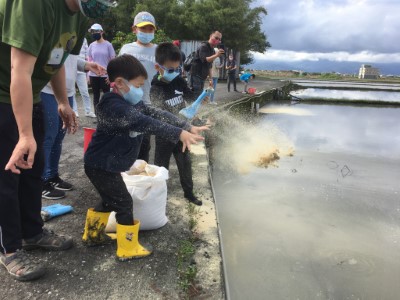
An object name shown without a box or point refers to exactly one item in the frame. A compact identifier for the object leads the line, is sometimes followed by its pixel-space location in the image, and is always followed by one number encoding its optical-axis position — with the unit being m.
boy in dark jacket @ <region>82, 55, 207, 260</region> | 2.36
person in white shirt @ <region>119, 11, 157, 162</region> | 3.88
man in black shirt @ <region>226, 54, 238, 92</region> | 14.86
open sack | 2.77
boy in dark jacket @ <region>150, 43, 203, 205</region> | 3.61
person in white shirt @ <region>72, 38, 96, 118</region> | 6.86
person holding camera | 6.66
